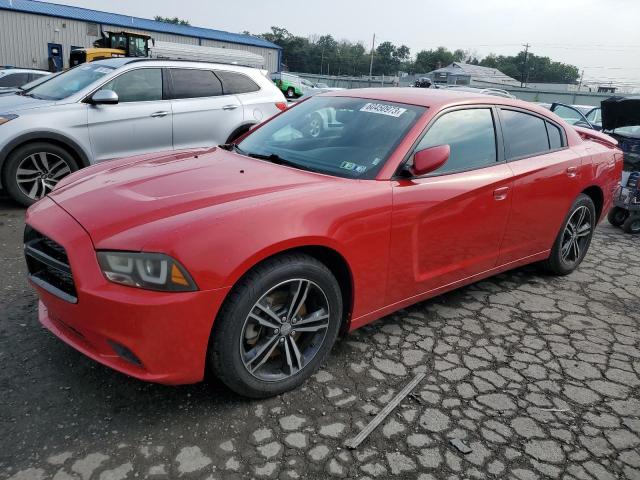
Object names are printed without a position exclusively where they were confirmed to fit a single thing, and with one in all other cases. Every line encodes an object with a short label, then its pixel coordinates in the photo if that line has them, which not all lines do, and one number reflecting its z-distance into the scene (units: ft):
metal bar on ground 7.66
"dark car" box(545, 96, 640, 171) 23.57
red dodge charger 7.14
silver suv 18.10
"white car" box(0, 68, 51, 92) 42.73
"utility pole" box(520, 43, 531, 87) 271.76
